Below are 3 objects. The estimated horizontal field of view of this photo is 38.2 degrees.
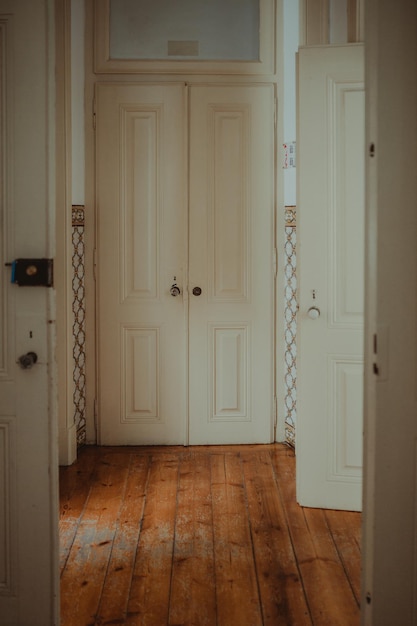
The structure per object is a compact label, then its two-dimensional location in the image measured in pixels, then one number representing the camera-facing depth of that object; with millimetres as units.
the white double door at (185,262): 4059
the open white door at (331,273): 2906
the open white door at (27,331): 1783
